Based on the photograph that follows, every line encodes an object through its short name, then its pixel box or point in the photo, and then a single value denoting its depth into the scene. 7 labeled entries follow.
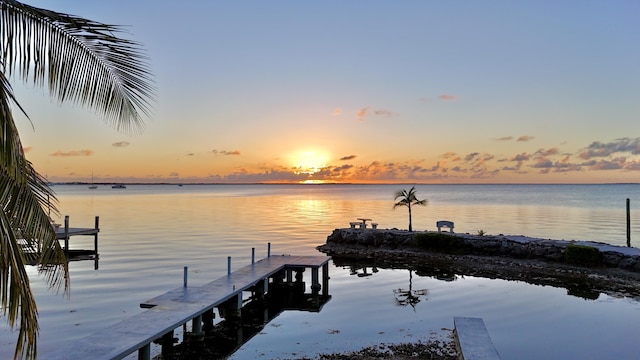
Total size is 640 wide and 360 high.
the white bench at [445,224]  29.70
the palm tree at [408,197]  31.37
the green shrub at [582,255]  21.72
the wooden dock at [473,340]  9.75
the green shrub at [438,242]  26.67
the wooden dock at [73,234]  29.83
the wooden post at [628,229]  26.38
